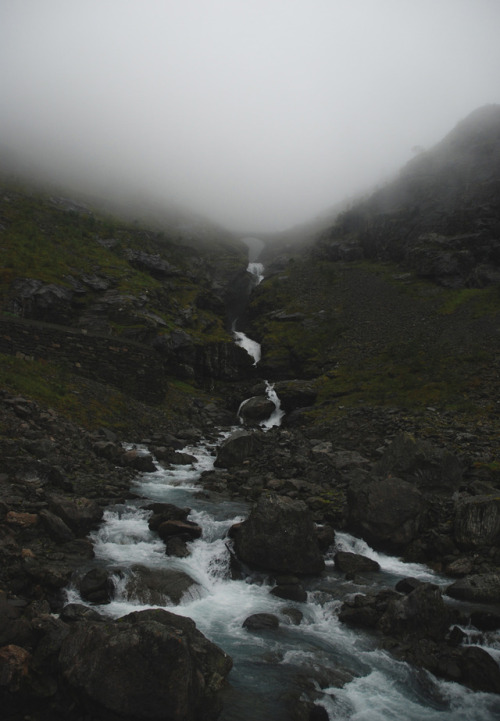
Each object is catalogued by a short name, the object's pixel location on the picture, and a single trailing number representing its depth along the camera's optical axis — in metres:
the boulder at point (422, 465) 16.69
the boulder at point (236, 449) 21.75
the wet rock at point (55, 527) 10.07
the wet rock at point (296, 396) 38.03
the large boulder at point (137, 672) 5.67
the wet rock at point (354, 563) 11.80
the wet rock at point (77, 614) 7.38
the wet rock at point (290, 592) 10.20
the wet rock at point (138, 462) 18.25
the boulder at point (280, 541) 11.31
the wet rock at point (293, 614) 9.41
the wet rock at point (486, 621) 8.91
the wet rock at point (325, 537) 12.77
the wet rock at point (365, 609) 9.27
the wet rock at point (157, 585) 9.09
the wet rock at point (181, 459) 21.11
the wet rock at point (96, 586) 8.53
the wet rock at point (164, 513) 12.46
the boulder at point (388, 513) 12.93
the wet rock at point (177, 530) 12.13
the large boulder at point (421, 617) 8.58
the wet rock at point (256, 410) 36.56
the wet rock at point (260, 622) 8.98
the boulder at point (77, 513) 10.84
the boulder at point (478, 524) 12.03
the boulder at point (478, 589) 10.00
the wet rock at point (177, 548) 11.23
